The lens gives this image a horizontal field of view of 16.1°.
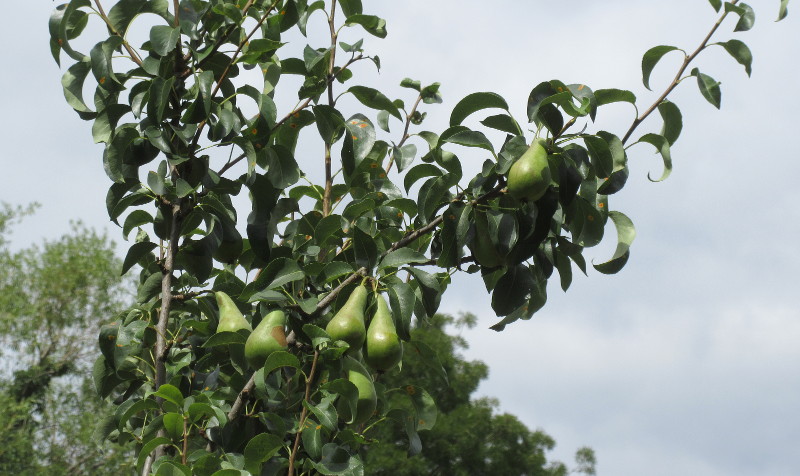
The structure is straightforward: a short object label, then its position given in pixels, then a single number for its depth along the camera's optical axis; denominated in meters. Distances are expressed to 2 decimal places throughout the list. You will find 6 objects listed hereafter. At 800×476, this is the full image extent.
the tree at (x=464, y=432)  22.25
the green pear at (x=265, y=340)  3.93
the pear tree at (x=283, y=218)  3.92
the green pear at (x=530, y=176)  3.79
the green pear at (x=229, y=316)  4.07
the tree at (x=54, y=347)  21.52
